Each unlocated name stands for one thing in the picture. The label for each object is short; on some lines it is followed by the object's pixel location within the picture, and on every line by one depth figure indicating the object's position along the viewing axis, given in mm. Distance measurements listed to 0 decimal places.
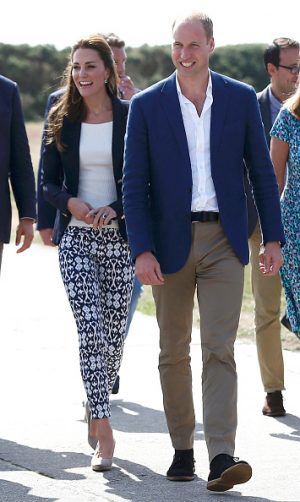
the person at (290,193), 13875
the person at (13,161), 14461
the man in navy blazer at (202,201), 12227
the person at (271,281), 16016
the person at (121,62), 16844
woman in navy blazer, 13687
